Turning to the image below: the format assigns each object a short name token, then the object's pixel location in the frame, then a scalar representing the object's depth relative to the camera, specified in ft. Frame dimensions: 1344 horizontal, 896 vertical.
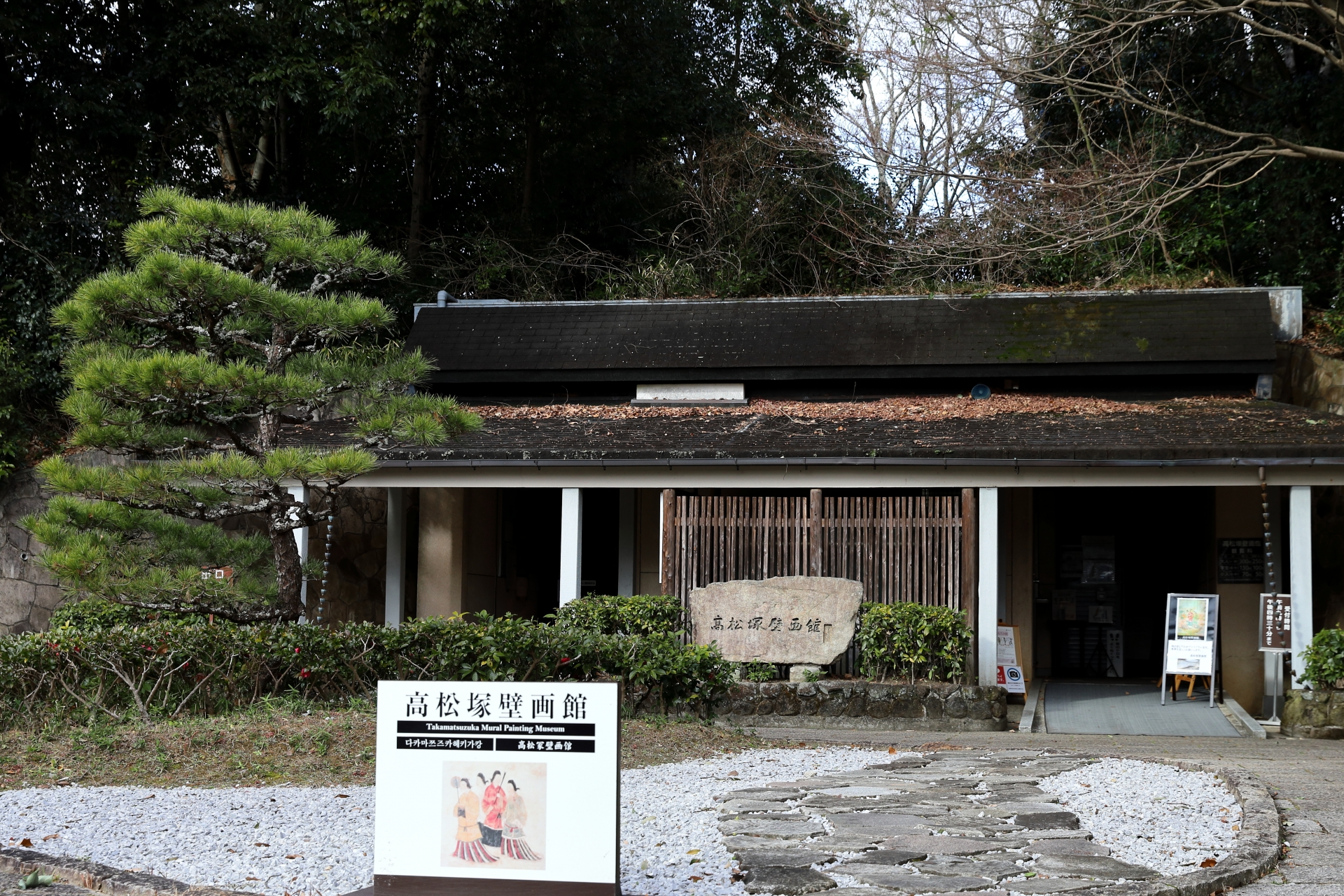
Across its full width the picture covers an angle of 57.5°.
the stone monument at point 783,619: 37.78
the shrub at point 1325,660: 34.14
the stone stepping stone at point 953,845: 17.35
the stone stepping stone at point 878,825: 18.53
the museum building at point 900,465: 38.88
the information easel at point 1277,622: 36.55
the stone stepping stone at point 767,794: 21.68
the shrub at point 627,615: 38.52
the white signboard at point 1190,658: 40.16
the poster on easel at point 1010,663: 41.32
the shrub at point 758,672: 37.73
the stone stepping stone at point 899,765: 25.67
